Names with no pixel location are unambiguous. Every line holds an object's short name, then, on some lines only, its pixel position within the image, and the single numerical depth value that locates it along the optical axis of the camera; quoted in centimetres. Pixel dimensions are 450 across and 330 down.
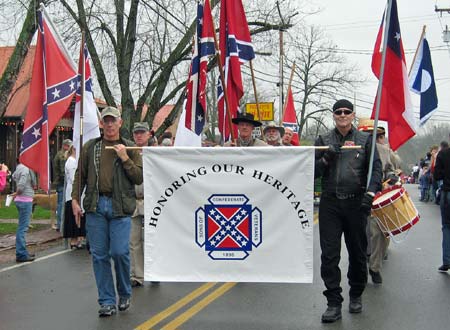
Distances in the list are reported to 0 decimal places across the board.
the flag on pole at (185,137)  869
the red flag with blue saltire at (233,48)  852
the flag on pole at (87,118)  855
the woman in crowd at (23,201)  1000
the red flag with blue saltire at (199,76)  805
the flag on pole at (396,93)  681
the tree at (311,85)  5206
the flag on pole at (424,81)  991
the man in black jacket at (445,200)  877
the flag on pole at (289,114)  1955
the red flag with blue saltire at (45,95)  798
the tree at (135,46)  1847
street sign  2634
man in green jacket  640
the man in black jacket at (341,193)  627
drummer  812
